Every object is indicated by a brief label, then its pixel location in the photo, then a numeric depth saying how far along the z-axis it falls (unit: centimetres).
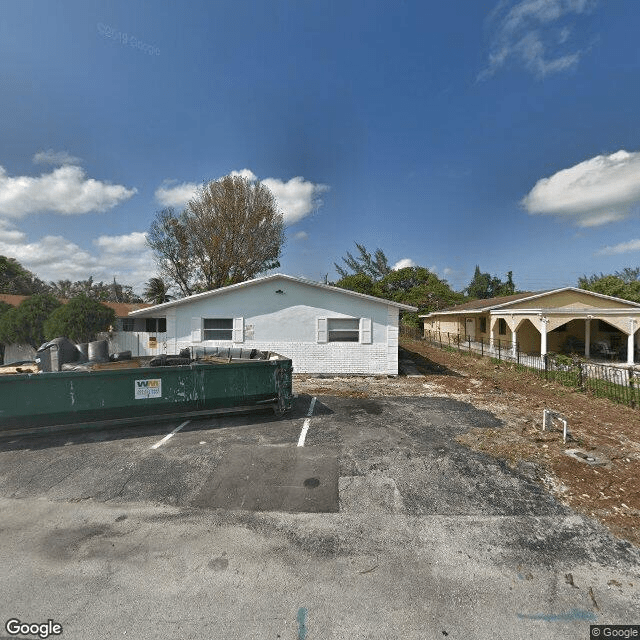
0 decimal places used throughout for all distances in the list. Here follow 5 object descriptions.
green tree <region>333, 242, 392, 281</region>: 5181
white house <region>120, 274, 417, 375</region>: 1246
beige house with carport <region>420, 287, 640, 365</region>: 1573
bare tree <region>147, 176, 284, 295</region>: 2506
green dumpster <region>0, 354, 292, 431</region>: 571
